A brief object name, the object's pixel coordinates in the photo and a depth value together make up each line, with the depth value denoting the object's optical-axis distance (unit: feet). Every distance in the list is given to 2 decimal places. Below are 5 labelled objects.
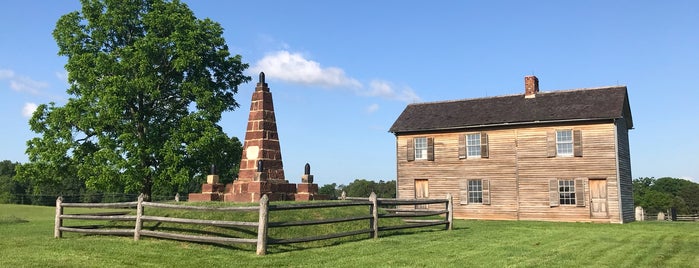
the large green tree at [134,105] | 84.74
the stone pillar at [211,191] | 58.70
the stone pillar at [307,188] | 60.18
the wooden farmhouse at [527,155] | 88.02
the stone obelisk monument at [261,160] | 55.88
